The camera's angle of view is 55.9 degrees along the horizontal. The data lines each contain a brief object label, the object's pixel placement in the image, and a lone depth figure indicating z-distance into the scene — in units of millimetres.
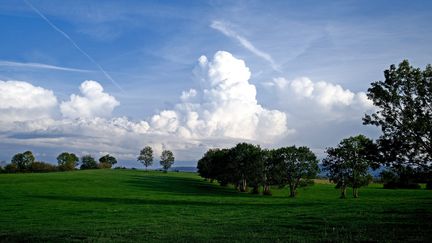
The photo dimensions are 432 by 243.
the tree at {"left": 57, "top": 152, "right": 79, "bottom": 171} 183750
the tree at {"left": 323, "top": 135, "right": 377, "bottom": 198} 79812
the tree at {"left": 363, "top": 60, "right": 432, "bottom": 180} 40938
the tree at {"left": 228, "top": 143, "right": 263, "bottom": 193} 97688
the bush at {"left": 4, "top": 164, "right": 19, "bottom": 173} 169975
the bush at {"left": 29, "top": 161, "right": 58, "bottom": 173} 176000
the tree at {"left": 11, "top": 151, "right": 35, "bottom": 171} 183150
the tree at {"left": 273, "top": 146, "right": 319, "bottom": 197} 85875
